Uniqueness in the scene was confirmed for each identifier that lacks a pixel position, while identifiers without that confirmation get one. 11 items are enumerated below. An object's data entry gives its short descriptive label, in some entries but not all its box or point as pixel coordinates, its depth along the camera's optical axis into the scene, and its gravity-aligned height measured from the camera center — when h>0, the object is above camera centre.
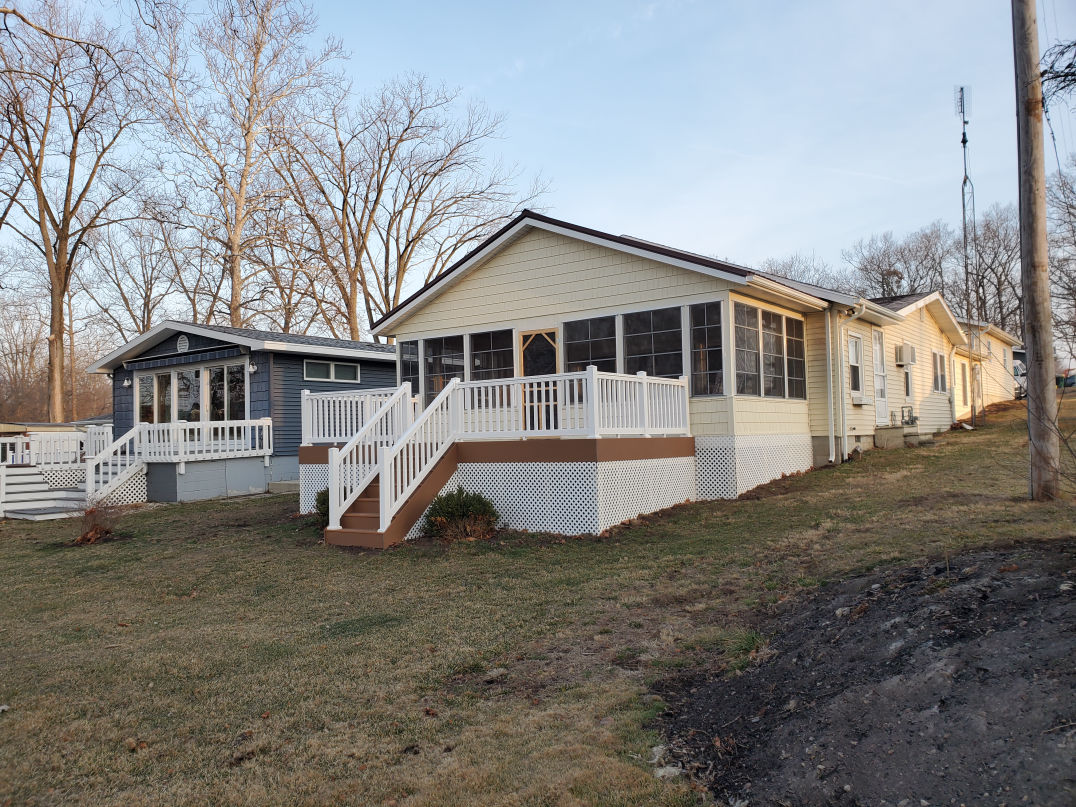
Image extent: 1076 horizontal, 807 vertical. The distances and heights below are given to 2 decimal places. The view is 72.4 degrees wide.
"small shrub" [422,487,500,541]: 9.30 -1.15
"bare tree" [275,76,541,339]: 30.69 +9.48
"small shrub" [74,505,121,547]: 10.67 -1.27
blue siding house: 15.80 +1.31
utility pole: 7.90 +2.06
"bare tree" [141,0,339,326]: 26.27 +11.25
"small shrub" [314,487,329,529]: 10.52 -1.10
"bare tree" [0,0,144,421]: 23.11 +8.57
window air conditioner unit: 17.56 +1.42
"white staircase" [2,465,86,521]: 13.94 -1.11
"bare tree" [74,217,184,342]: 34.50 +7.32
